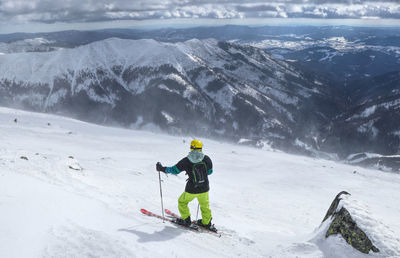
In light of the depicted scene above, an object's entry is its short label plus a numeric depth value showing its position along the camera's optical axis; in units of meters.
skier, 10.61
